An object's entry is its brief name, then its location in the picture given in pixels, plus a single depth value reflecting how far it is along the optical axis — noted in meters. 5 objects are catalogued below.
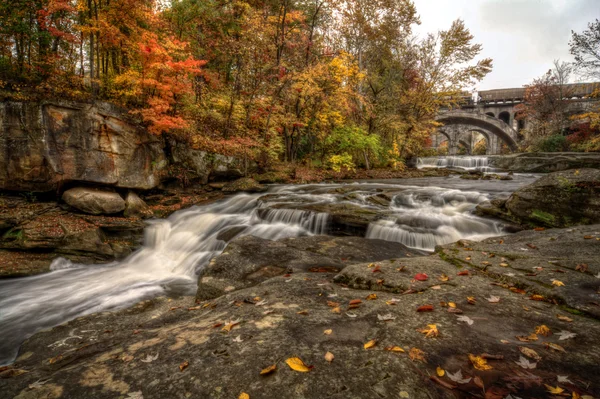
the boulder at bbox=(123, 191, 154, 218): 9.24
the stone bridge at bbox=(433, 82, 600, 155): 34.88
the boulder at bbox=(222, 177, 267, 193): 12.39
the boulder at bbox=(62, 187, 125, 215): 8.34
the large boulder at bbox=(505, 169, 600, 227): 6.01
